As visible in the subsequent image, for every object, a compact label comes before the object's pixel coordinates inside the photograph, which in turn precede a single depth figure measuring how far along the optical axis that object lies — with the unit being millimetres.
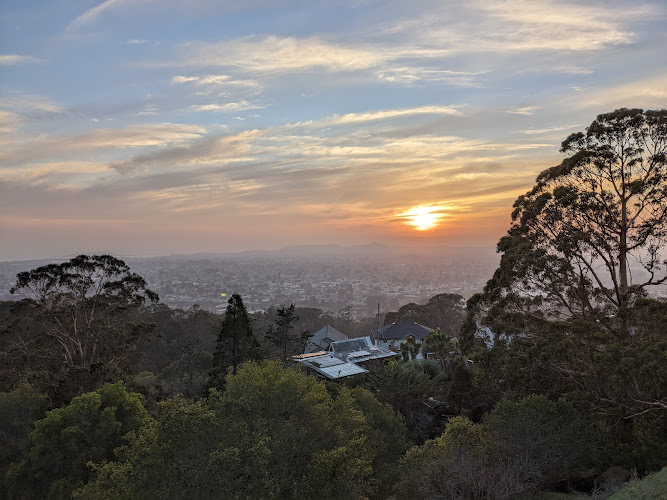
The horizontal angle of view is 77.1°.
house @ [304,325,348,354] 48062
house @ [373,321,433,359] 48312
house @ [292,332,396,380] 30000
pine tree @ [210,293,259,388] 23688
